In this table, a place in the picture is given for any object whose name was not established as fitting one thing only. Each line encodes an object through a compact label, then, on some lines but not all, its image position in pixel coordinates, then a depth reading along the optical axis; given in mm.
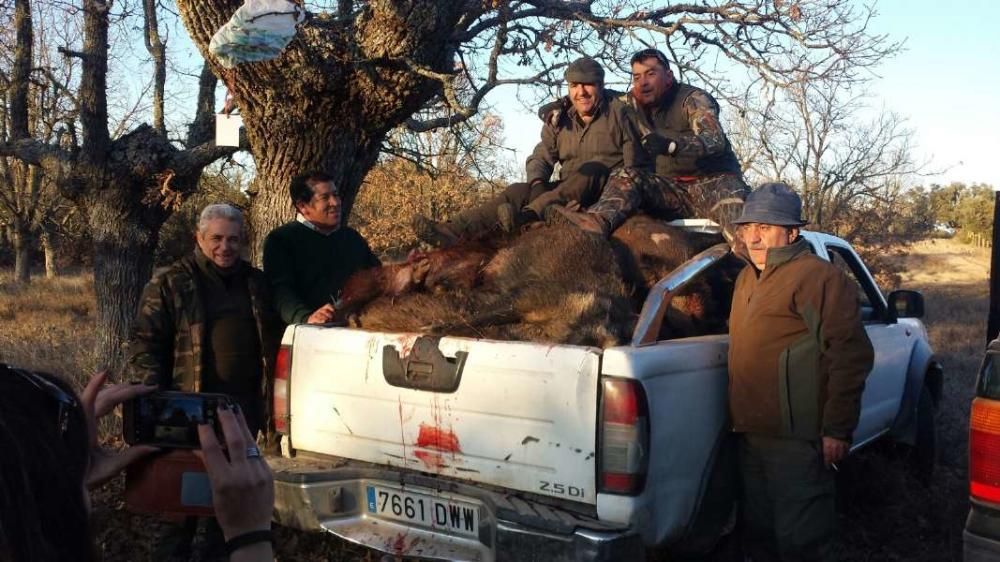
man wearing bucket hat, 3705
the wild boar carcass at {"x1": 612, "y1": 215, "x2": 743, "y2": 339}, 4586
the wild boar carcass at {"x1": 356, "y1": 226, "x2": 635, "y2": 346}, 3805
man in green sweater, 5051
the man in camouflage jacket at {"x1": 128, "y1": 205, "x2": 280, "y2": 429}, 4434
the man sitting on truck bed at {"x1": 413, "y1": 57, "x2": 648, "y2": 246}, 5156
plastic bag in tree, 5953
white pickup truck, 3373
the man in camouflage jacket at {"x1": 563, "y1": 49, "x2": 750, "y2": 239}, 4984
